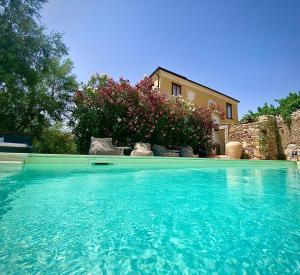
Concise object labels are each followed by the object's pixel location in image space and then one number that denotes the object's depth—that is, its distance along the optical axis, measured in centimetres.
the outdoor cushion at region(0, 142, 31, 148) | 624
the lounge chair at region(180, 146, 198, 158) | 884
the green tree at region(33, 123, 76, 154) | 1111
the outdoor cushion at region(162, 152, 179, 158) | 811
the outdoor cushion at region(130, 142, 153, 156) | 712
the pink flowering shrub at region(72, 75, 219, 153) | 795
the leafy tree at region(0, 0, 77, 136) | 940
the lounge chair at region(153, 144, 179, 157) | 820
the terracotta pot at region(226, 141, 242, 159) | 1093
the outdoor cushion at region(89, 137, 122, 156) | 683
